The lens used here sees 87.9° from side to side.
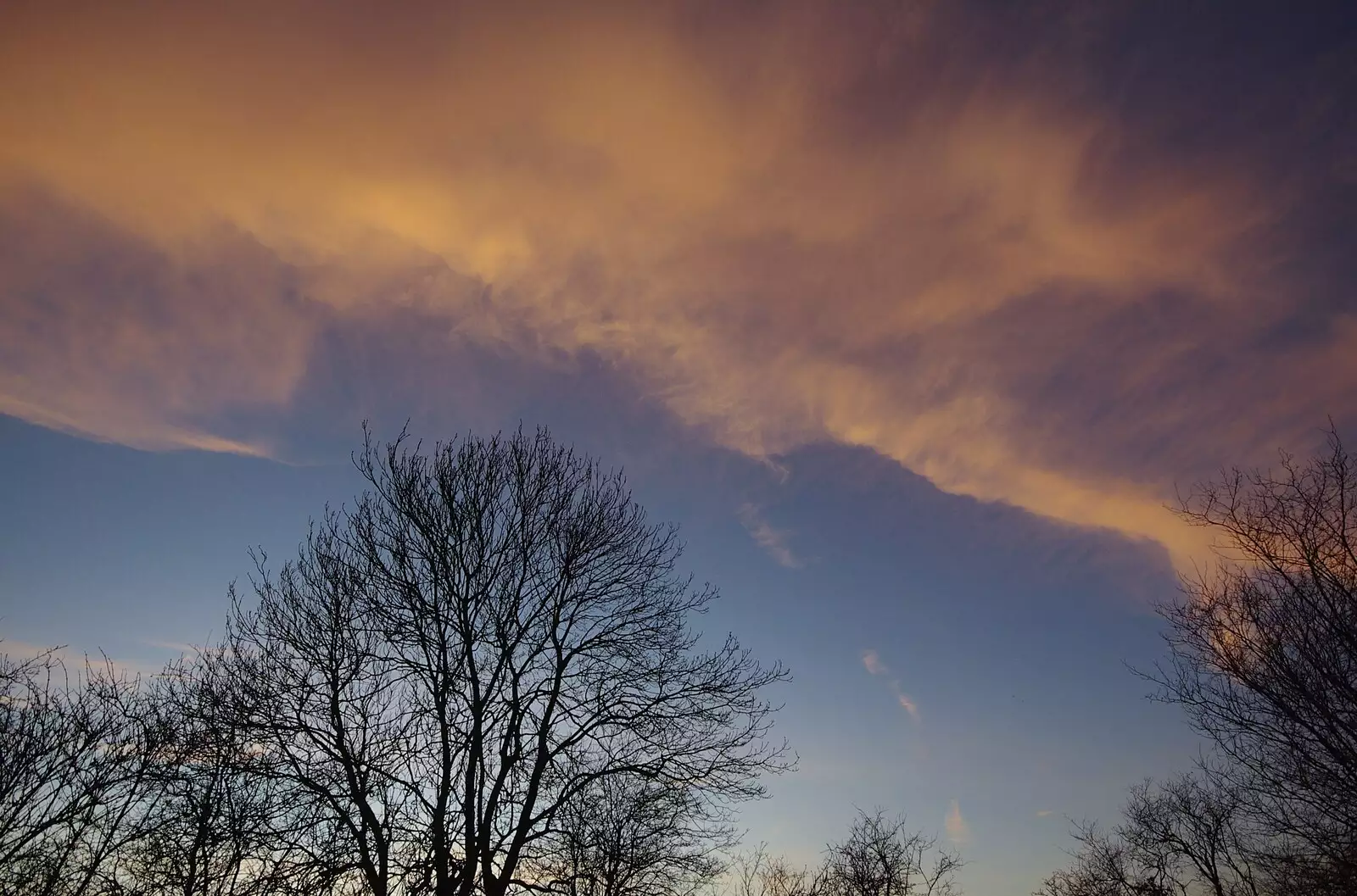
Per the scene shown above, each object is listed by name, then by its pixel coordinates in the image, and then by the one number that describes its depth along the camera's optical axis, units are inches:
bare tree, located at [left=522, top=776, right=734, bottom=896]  396.5
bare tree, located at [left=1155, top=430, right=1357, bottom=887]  379.9
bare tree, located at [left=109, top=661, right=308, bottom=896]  342.6
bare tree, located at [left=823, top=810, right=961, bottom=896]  1223.5
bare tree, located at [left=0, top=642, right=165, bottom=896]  380.5
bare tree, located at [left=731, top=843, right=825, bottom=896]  1138.7
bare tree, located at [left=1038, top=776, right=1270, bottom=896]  1300.4
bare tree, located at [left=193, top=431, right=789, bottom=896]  359.6
